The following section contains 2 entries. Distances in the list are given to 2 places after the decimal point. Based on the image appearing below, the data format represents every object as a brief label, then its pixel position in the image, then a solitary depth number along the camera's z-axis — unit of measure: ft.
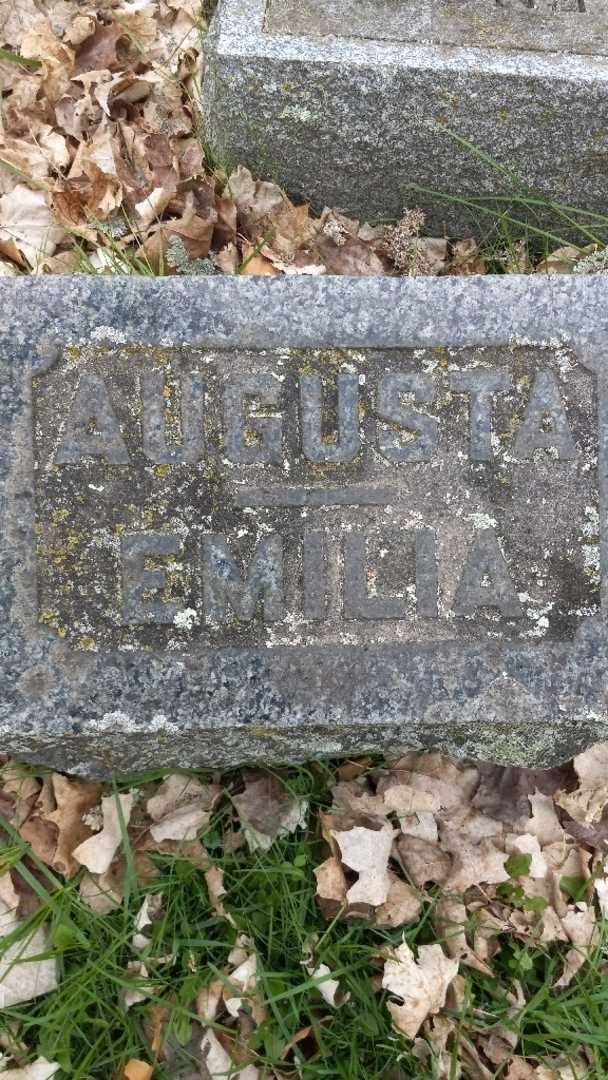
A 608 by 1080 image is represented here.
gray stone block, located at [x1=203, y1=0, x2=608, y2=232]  2.31
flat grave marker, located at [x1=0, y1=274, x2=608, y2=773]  1.87
